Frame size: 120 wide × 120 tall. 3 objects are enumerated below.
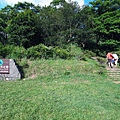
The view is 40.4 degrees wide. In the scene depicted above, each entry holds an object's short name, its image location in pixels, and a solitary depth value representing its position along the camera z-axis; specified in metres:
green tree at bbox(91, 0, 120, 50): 15.15
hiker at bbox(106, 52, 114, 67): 10.39
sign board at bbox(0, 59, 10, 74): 7.46
